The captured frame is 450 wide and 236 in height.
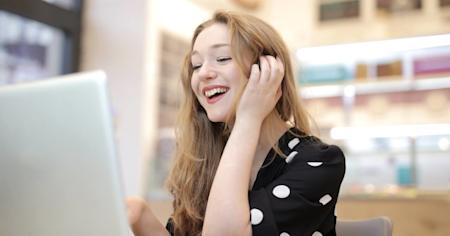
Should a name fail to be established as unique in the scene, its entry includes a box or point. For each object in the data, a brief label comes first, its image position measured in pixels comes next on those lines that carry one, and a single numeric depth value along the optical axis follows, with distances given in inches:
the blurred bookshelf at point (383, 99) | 136.2
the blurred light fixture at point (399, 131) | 139.9
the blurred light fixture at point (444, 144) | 129.3
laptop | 22.3
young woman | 33.9
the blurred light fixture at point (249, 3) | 170.7
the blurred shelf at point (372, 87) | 137.9
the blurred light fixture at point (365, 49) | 135.0
